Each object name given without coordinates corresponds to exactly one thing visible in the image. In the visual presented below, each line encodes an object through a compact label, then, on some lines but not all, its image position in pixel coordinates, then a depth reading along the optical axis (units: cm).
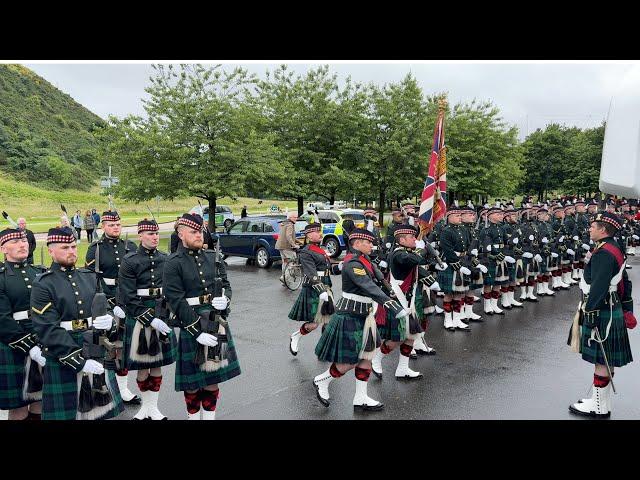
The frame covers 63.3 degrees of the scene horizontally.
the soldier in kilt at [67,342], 416
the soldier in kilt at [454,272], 941
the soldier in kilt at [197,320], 491
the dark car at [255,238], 1723
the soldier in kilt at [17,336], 462
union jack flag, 892
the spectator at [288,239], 1375
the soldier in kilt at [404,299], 664
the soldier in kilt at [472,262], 984
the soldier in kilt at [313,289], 754
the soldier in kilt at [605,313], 543
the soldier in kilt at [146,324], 551
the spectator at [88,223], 2270
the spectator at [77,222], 2497
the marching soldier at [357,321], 570
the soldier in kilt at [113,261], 618
